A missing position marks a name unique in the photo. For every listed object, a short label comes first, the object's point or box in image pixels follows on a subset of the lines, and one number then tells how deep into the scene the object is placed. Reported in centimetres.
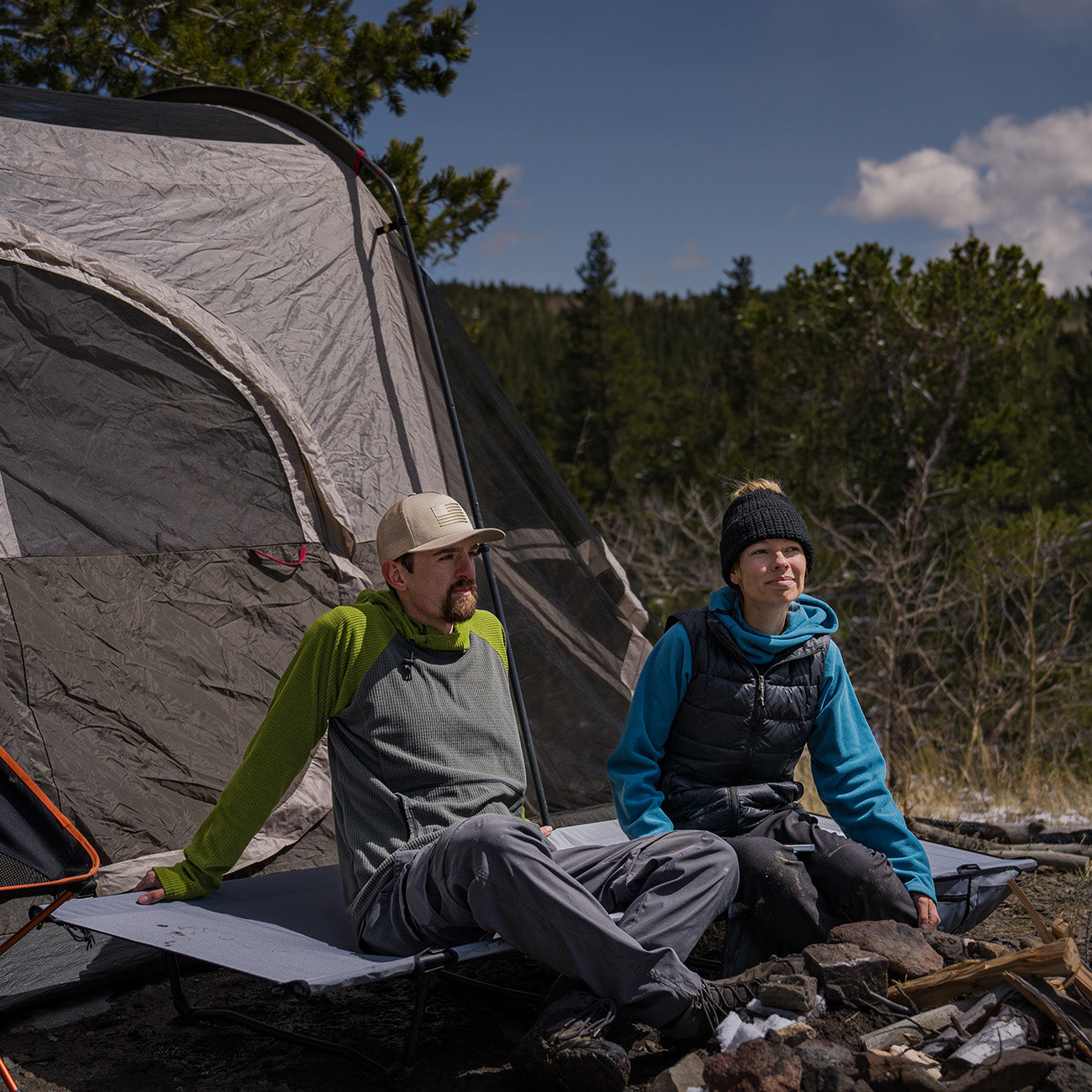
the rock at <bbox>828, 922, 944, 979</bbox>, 220
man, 204
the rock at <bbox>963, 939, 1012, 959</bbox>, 223
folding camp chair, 221
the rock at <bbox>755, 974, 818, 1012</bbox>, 211
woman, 259
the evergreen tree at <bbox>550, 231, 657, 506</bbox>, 3062
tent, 294
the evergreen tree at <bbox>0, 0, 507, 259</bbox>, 659
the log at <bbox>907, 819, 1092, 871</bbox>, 371
